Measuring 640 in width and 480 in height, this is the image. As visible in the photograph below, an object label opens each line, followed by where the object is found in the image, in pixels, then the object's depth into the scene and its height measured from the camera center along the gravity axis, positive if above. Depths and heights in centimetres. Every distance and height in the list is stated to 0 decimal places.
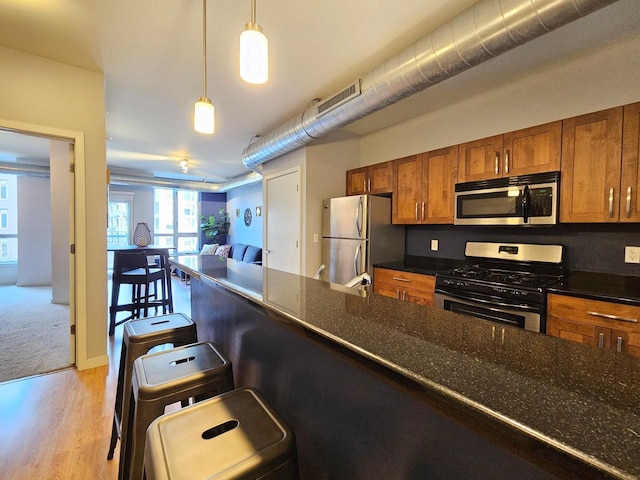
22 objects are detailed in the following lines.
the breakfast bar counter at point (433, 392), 39 -25
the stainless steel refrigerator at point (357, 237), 322 -5
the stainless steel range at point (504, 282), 202 -36
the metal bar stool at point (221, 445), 72 -57
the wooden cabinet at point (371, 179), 341 +65
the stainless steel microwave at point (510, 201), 222 +28
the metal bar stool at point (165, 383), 102 -55
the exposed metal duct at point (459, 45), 137 +103
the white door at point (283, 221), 386 +14
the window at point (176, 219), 842 +29
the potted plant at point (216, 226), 834 +10
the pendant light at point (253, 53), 116 +70
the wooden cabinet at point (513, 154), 222 +66
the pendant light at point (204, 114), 168 +66
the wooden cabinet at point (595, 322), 166 -51
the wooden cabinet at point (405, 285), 271 -51
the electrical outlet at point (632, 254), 205 -12
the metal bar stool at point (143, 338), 145 -56
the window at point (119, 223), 771 +14
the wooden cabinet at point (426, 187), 286 +48
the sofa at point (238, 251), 590 -49
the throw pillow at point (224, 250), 743 -50
